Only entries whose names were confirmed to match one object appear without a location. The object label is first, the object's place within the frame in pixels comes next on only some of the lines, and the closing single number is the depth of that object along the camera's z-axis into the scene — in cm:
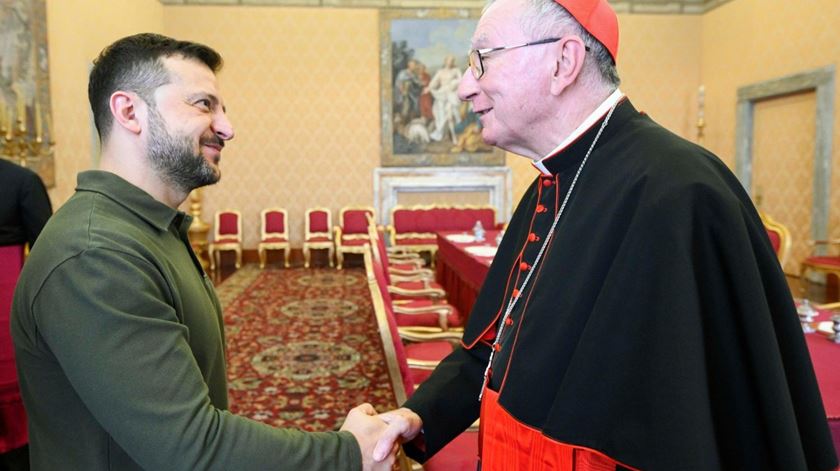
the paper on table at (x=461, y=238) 640
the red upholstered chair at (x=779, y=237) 384
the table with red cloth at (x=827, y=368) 156
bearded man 96
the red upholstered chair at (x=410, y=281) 477
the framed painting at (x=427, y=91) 1059
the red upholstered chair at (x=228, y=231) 1014
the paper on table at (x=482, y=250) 514
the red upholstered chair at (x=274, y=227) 1027
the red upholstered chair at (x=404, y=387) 197
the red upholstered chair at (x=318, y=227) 1023
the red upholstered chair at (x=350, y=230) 992
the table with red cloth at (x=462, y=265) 476
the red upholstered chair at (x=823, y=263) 642
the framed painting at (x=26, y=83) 582
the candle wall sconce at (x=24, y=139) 559
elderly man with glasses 93
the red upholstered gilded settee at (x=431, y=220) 1004
